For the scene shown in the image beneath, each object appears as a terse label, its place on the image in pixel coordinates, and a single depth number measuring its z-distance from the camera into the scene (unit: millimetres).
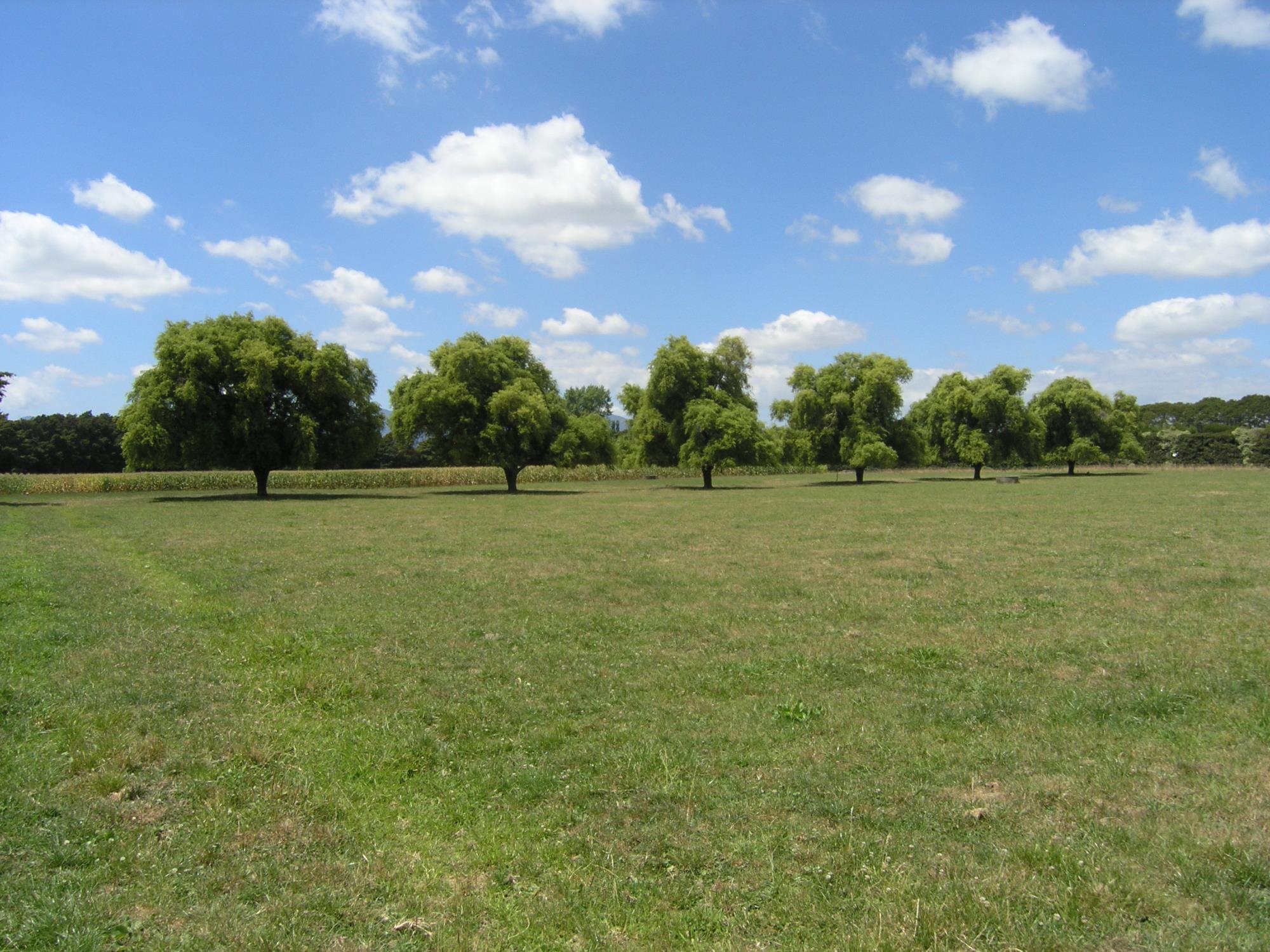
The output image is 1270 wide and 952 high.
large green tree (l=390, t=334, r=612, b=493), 58688
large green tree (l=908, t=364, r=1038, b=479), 77625
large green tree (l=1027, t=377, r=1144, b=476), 81562
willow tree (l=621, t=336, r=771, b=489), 60594
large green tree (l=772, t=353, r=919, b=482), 69438
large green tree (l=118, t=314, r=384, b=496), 48688
